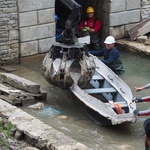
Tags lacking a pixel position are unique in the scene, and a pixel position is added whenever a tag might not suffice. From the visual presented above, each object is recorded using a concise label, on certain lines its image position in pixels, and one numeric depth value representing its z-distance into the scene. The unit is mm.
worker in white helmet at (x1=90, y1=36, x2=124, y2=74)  11312
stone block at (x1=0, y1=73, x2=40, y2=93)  9672
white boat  8531
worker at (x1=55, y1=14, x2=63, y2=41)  13556
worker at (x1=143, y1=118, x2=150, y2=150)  5415
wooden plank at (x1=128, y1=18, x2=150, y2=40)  14102
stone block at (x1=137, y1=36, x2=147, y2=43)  13758
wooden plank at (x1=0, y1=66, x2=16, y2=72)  11869
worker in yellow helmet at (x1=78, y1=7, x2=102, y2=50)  13867
